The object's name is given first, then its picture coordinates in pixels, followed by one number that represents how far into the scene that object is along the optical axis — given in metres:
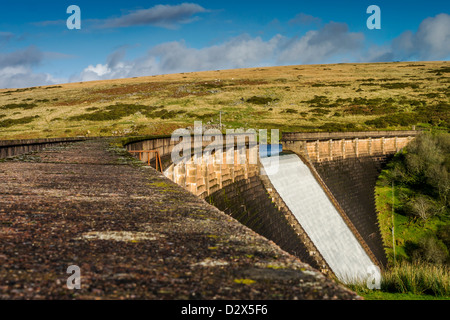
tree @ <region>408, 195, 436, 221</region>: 38.81
